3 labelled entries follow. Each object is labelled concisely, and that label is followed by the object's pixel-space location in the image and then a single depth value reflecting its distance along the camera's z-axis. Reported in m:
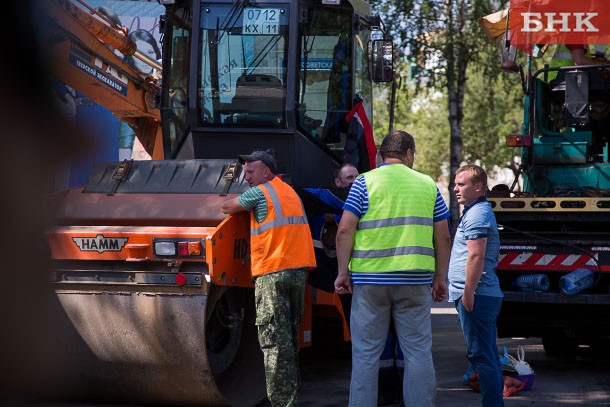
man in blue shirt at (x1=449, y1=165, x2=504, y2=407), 10.77
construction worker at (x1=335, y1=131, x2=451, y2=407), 10.02
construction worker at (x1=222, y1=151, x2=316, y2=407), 10.95
